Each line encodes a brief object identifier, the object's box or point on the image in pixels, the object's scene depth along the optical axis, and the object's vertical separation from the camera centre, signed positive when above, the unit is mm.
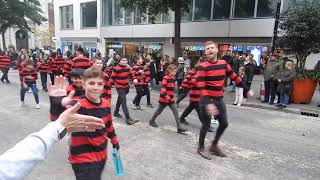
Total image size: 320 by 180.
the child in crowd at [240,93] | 7926 -1179
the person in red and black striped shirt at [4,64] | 11543 -540
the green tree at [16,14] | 22783 +3964
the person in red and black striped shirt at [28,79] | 7129 -796
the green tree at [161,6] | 10577 +2338
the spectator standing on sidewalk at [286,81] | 7466 -692
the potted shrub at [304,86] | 7757 -857
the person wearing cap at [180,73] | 9403 -637
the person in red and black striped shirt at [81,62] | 5954 -184
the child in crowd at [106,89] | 5318 -762
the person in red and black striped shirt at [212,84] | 3815 -427
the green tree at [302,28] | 7942 +1099
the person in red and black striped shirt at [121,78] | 6077 -599
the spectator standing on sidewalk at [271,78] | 7862 -623
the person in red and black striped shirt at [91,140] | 2388 -881
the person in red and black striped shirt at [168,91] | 5422 -801
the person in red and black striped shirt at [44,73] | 10087 -841
